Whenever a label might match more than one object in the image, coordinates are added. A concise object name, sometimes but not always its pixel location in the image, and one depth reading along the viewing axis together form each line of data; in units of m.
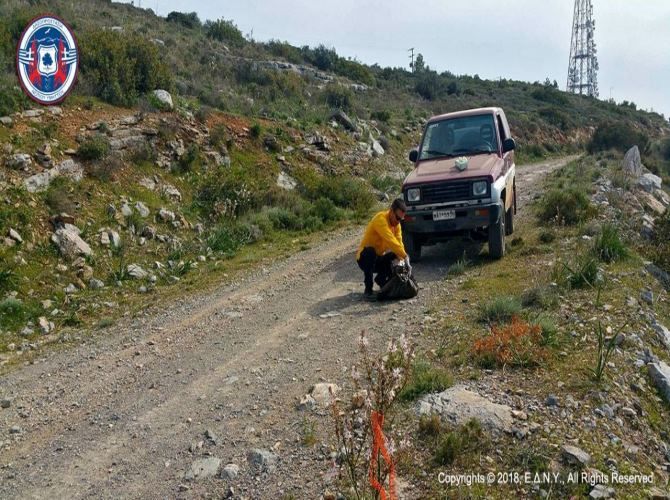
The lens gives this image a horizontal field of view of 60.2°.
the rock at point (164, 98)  14.85
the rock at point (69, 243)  9.59
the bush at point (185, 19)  34.76
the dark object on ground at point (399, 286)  7.71
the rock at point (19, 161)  10.23
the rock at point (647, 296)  7.16
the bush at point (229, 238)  11.67
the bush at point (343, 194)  15.82
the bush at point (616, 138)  28.30
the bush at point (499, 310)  6.39
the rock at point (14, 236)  9.20
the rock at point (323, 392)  5.09
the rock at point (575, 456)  3.85
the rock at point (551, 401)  4.61
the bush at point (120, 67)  14.11
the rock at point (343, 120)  21.05
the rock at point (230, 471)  4.20
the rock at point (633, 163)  18.10
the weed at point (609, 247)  8.38
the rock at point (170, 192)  12.63
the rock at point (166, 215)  11.80
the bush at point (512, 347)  5.32
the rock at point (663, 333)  6.22
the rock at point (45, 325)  7.91
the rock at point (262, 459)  4.26
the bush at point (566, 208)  10.93
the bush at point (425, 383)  4.93
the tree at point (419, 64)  57.46
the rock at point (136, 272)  9.82
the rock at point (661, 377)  5.21
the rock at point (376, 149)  20.98
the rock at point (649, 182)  16.66
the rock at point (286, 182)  15.54
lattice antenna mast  50.47
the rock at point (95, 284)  9.28
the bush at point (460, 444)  4.05
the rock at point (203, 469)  4.25
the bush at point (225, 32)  33.16
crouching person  7.89
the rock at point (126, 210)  11.17
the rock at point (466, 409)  4.38
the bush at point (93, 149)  11.51
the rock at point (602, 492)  3.58
